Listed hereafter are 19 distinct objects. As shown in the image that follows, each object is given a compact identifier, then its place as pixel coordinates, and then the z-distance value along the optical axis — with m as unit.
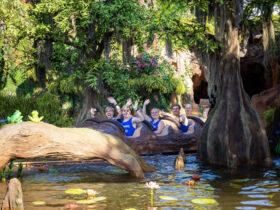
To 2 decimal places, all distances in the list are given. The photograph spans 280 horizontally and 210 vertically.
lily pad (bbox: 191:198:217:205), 6.16
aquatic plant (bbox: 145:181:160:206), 5.31
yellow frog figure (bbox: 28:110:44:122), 7.97
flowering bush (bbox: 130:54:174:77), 18.52
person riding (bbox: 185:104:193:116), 13.92
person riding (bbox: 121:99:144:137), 13.09
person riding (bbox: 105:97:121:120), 13.85
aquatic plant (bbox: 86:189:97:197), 6.33
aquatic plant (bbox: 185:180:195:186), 7.62
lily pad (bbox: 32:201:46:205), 6.13
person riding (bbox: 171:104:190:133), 13.62
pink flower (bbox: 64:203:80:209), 5.81
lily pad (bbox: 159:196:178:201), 6.33
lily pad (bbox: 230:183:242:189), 7.44
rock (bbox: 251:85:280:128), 14.92
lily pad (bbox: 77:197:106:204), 6.16
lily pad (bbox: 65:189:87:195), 6.86
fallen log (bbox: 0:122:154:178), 7.46
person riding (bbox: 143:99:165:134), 13.25
